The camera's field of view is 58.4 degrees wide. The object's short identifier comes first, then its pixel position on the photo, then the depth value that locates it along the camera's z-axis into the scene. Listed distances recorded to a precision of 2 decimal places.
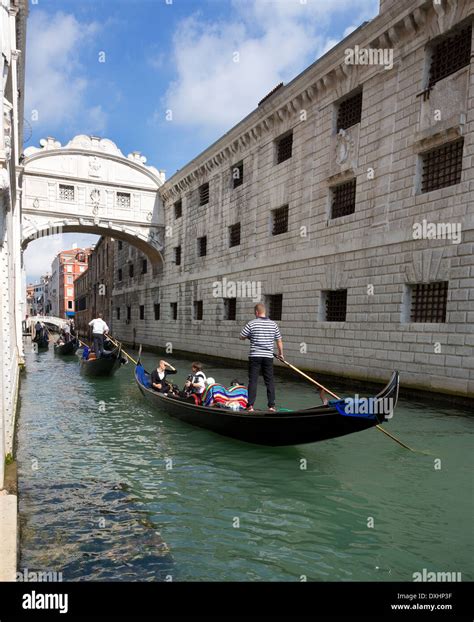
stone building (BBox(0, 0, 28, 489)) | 3.07
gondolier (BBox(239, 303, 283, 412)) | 5.28
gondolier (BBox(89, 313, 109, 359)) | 11.62
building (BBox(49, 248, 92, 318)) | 55.72
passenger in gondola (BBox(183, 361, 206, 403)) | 6.02
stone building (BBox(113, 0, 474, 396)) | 7.41
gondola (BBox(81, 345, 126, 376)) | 10.52
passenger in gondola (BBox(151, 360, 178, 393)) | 7.14
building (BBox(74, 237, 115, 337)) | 28.81
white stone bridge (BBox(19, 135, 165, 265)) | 17.05
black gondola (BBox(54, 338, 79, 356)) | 16.90
